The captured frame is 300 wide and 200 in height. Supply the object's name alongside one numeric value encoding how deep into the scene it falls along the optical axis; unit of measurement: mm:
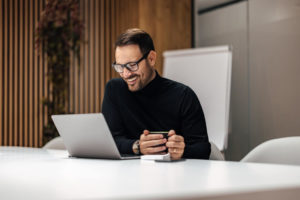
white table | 738
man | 2389
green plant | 5203
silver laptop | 1656
